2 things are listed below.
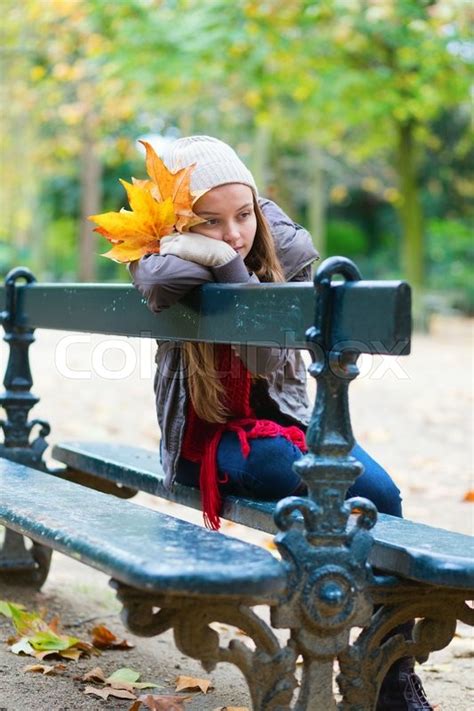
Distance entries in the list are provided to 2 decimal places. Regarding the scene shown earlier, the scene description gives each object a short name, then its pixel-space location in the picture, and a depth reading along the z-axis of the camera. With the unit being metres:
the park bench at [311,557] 4.43
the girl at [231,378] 5.60
